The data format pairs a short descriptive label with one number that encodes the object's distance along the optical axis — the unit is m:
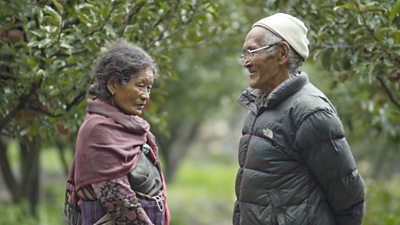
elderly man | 6.47
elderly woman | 6.40
